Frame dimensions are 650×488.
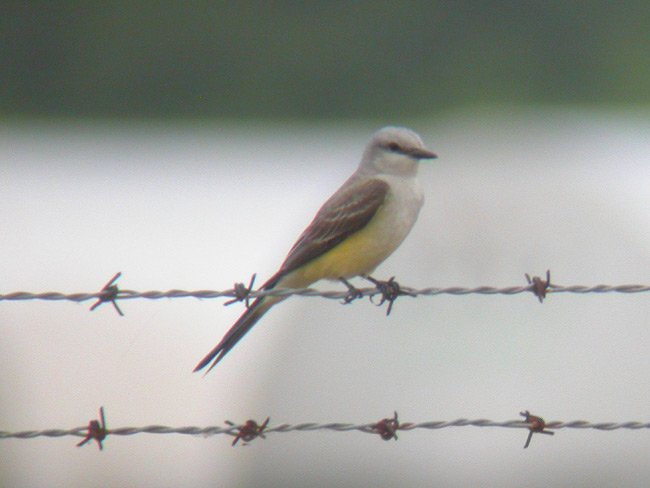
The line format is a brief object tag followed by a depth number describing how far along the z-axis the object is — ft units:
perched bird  35.58
